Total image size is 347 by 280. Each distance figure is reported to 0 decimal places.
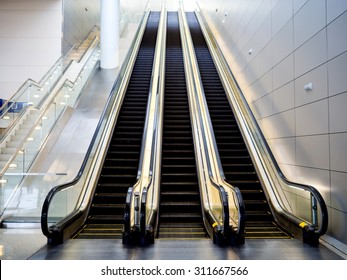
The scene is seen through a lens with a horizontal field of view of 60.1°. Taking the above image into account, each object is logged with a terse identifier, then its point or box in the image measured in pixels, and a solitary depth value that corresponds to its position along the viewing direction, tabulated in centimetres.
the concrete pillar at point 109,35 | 1094
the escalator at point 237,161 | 453
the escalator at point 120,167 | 463
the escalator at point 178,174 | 462
